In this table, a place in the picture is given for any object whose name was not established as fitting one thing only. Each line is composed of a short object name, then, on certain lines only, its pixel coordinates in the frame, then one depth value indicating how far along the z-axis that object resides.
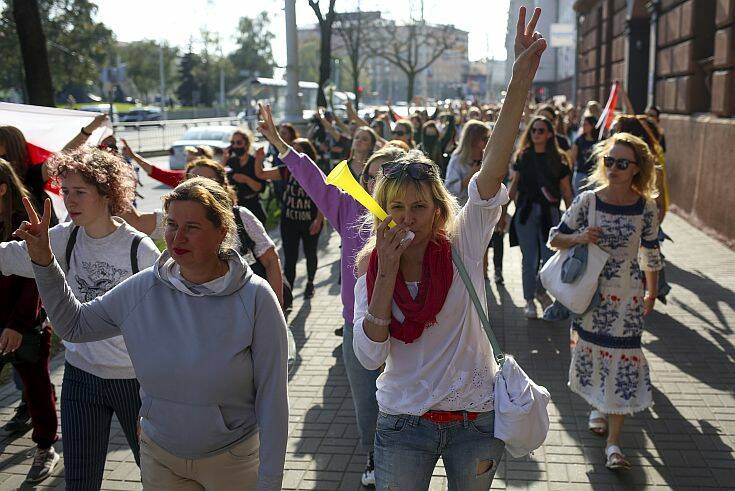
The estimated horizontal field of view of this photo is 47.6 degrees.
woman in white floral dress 4.82
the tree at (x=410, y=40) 43.66
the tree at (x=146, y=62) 83.62
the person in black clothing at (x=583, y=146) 11.01
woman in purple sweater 4.21
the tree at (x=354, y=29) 35.53
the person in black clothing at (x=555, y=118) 10.33
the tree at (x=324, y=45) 24.05
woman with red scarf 2.80
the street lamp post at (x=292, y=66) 17.61
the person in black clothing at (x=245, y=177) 8.36
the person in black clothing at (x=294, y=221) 8.87
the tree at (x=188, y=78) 85.31
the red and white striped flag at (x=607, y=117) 10.15
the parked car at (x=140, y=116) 63.41
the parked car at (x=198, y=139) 27.28
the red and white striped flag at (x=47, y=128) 5.93
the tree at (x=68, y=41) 42.00
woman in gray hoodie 2.76
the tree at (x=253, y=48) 105.56
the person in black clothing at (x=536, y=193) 8.03
